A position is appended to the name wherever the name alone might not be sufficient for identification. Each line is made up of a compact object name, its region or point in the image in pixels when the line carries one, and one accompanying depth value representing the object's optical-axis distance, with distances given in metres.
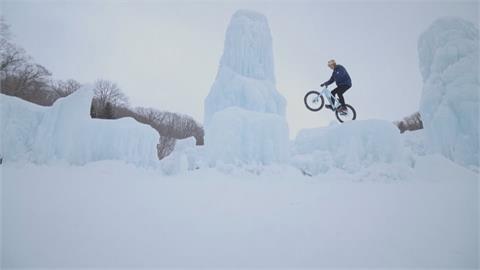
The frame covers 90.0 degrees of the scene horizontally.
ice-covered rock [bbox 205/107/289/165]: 8.97
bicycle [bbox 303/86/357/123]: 6.30
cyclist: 5.67
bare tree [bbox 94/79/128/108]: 23.67
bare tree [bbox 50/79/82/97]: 21.17
